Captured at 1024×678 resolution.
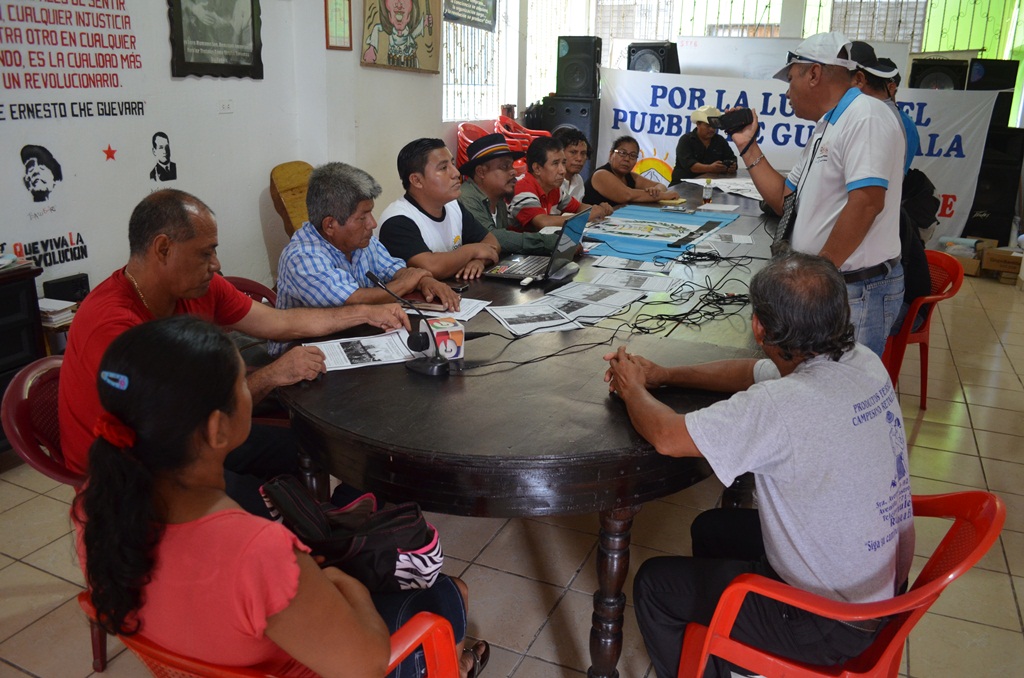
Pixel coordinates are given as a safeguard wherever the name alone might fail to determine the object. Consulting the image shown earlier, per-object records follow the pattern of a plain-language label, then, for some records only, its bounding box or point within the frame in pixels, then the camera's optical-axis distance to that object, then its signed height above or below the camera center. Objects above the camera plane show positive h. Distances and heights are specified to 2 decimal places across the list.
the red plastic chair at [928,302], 3.36 -0.70
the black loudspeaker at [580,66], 7.42 +0.53
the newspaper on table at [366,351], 1.92 -0.57
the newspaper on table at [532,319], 2.24 -0.55
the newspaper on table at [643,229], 3.71 -0.49
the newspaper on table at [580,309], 2.36 -0.55
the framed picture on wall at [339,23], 4.46 +0.54
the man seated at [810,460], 1.36 -0.57
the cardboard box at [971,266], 6.29 -1.04
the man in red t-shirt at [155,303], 1.66 -0.41
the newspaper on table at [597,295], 2.54 -0.55
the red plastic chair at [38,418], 1.71 -0.66
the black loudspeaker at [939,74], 7.12 +0.50
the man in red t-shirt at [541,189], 4.12 -0.35
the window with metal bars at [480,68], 6.43 +0.46
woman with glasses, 4.75 -0.36
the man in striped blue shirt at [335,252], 2.42 -0.40
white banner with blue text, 6.75 +0.06
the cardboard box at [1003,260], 6.08 -0.96
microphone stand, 1.85 -0.56
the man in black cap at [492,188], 3.34 -0.29
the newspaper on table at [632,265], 3.04 -0.53
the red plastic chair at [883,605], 1.29 -0.77
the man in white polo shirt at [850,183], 2.37 -0.16
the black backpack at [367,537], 1.34 -0.70
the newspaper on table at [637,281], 2.76 -0.54
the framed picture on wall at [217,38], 3.73 +0.38
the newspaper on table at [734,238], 3.68 -0.51
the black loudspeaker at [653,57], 7.93 +0.67
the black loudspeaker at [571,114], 7.52 +0.10
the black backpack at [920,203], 3.69 -0.34
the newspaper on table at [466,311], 2.34 -0.55
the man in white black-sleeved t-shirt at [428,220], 2.82 -0.36
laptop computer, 2.79 -0.51
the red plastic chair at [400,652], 1.05 -0.78
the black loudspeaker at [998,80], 6.64 +0.44
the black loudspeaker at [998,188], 6.62 -0.45
